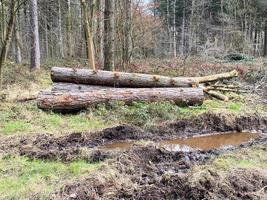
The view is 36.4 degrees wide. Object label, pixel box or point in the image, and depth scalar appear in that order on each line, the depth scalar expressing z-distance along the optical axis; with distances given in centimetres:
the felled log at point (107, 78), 1095
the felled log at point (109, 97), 1008
